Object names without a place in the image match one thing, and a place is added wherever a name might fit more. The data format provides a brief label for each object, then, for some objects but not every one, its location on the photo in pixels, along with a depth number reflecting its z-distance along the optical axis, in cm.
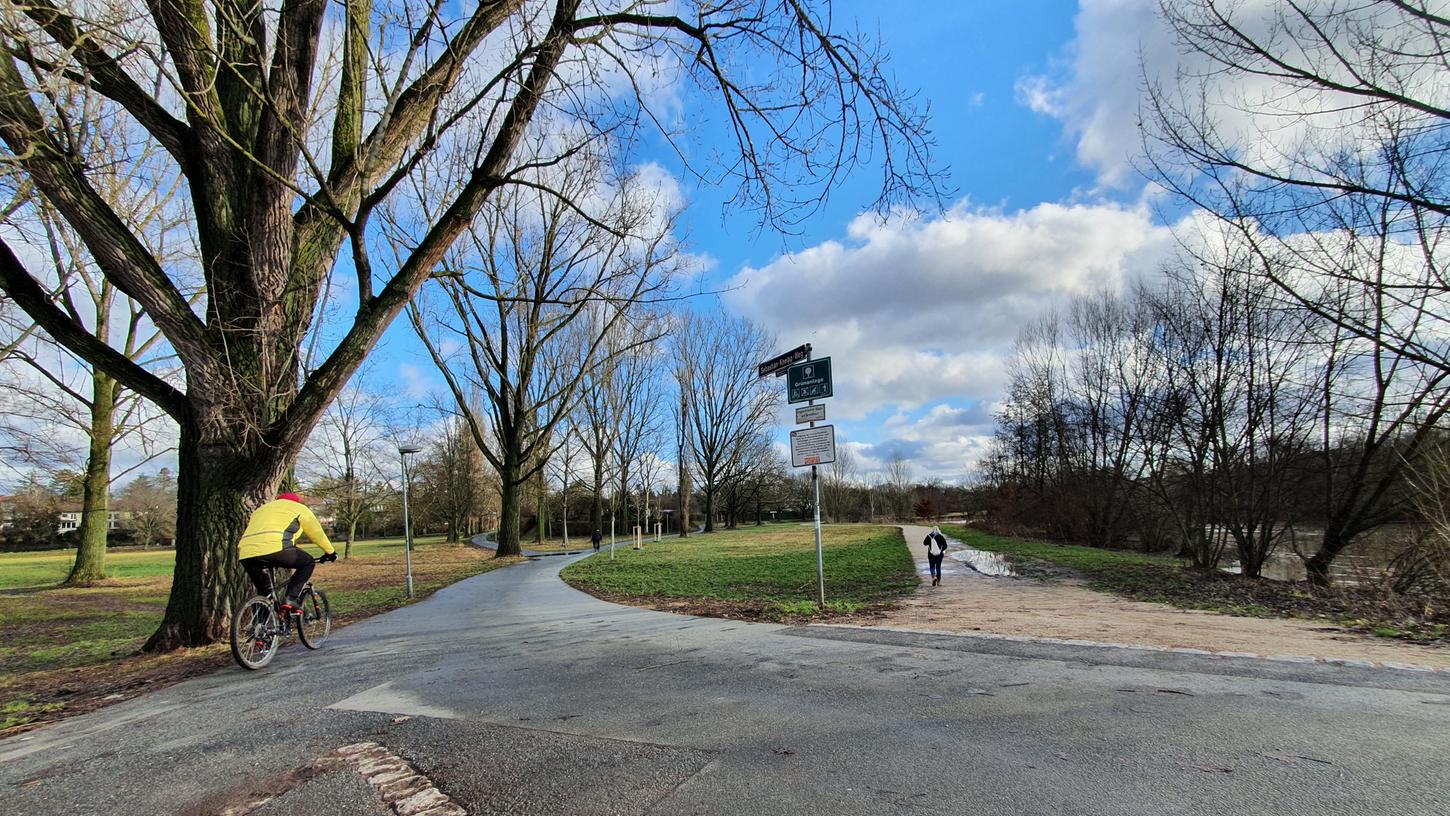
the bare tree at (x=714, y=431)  5119
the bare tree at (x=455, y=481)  5269
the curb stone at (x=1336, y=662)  461
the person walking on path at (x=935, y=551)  1257
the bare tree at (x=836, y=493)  7806
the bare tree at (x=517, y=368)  2544
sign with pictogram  908
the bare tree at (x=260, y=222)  651
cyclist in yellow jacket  658
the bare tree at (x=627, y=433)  4312
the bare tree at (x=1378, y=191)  736
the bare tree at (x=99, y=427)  1717
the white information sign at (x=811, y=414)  922
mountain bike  615
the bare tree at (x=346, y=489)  3750
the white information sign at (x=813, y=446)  888
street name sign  948
